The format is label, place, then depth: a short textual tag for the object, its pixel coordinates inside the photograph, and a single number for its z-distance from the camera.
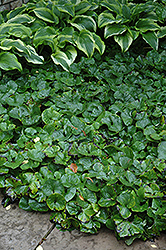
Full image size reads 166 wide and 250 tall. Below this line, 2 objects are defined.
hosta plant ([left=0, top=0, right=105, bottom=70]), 2.42
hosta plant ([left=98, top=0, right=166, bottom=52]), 2.72
